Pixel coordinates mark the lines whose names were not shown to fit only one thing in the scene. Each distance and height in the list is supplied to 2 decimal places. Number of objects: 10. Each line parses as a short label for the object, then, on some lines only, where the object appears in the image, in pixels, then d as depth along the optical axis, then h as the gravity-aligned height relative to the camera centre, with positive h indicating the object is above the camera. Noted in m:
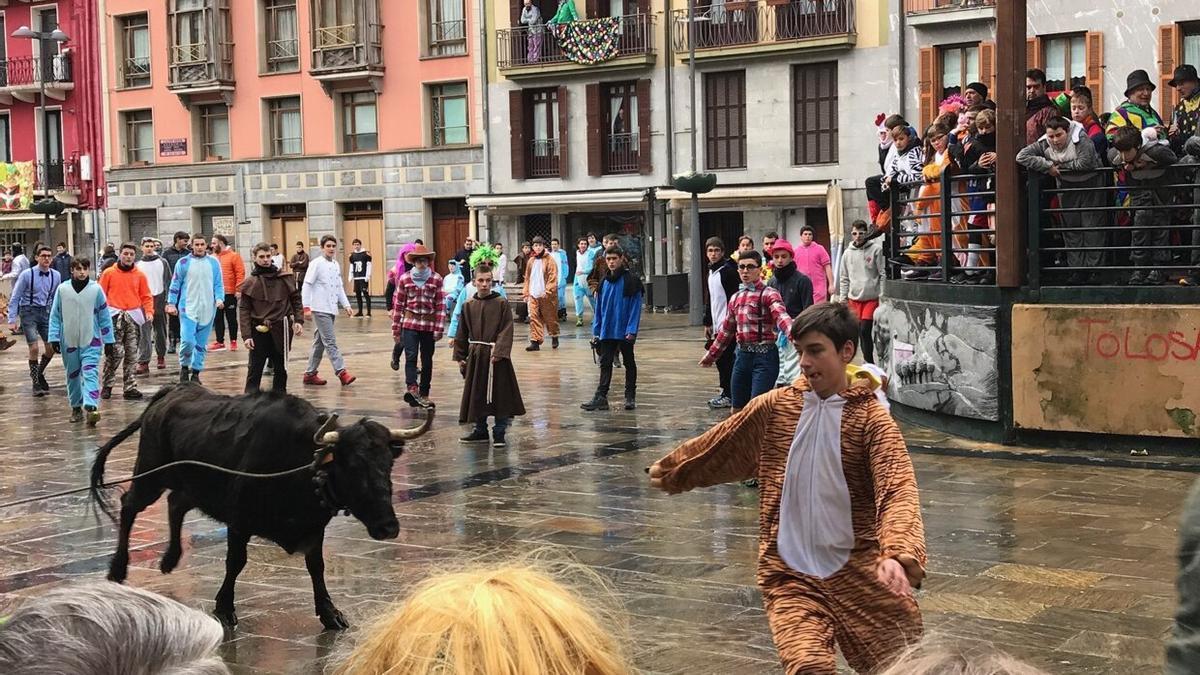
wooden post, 12.00 +0.82
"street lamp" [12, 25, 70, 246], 34.91 +4.19
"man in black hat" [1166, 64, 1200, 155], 12.77 +1.13
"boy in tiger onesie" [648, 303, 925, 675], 4.47 -0.73
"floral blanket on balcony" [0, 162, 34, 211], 45.97 +2.31
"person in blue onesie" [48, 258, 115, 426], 15.34 -0.69
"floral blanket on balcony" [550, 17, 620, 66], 35.88 +5.03
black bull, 6.86 -1.01
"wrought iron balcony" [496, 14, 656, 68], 35.69 +5.08
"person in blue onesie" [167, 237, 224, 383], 18.34 -0.51
